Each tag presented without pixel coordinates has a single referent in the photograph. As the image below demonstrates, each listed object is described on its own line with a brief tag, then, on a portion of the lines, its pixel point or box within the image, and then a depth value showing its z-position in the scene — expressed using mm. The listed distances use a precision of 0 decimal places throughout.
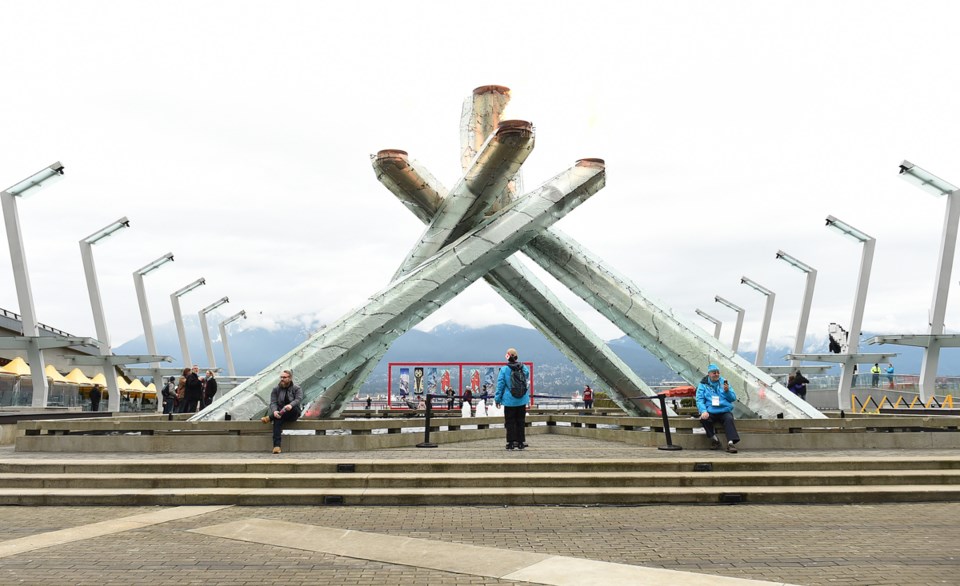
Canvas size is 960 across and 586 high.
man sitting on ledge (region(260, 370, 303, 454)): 12297
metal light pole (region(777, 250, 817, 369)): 37531
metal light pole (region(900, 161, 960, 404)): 24172
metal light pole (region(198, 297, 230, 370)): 47219
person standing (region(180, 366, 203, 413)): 19984
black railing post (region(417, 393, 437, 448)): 13362
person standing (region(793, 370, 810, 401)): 23250
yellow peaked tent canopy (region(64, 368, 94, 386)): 46125
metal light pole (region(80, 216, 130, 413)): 30473
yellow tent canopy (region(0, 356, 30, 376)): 38156
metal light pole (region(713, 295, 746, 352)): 47344
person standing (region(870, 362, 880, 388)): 32906
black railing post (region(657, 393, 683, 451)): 12453
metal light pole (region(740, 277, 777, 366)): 43697
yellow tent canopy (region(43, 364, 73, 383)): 42906
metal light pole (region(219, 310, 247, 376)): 51469
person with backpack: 12539
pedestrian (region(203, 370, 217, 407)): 21625
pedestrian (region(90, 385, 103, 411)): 32719
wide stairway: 9031
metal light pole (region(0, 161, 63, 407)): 23688
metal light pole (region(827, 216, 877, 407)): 29958
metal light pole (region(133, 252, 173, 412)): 36562
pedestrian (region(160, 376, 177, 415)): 27252
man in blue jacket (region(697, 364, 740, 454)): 12438
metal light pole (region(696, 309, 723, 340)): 52094
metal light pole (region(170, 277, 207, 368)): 42656
